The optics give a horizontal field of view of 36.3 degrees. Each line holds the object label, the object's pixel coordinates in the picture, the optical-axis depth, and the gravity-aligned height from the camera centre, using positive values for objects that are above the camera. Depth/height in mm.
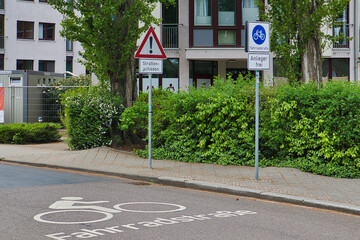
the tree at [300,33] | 14109 +2254
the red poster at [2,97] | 24531 +913
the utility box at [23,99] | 24328 +844
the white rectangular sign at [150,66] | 12781 +1229
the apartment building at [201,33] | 26375 +4153
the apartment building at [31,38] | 44938 +6774
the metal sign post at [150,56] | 12727 +1466
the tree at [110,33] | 16016 +2531
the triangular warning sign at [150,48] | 12719 +1645
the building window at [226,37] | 26547 +3952
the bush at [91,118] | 15948 +4
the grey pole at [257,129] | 10788 -205
